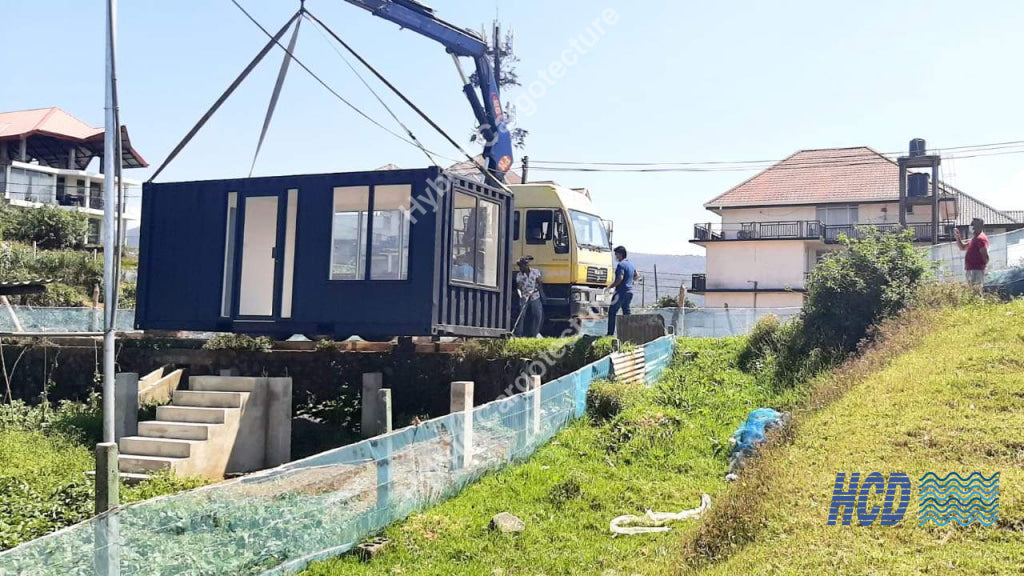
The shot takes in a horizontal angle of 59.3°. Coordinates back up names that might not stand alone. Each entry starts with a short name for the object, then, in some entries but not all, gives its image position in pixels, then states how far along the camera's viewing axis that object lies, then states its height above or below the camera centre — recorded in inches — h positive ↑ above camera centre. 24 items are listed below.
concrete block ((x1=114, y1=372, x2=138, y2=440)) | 562.7 -75.6
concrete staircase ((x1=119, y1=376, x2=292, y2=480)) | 506.3 -87.3
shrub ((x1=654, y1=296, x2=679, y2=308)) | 1222.3 -3.1
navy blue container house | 528.4 +20.3
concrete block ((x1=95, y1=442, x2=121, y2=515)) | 281.1 -61.6
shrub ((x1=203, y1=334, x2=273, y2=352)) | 651.5 -41.9
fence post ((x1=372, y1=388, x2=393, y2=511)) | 339.3 -67.8
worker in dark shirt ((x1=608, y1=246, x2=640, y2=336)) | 634.8 +11.5
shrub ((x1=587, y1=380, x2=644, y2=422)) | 507.5 -57.6
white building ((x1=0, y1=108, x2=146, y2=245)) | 1988.2 +282.9
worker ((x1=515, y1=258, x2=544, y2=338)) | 687.1 -4.9
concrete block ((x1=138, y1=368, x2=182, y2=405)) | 628.7 -75.6
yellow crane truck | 754.8 +39.2
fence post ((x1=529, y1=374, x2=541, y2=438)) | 453.7 -58.7
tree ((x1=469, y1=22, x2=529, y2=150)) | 818.2 +255.4
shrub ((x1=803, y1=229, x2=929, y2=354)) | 586.2 +11.5
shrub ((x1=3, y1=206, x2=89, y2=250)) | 1625.2 +94.1
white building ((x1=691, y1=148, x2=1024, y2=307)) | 1683.1 +165.3
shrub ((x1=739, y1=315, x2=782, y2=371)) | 610.9 -26.4
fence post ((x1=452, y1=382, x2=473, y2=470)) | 393.7 -66.4
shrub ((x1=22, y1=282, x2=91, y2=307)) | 1170.7 -24.3
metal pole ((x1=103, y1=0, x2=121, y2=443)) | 370.6 +22.9
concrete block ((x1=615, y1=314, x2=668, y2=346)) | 626.8 -20.5
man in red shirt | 650.2 +38.9
